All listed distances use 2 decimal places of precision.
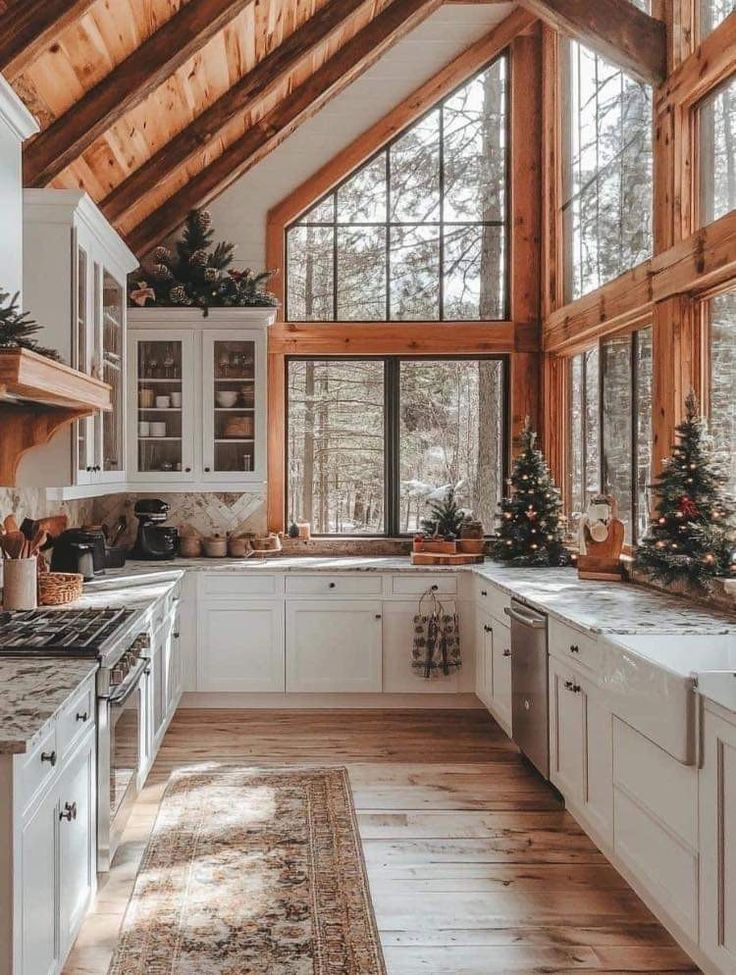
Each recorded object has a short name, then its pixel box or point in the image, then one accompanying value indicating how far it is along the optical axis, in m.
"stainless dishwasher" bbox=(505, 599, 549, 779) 3.80
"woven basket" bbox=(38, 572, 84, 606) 3.76
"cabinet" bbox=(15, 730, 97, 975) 1.95
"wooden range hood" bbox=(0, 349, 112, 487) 2.84
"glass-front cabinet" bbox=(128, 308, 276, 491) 5.51
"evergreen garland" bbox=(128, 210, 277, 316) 5.55
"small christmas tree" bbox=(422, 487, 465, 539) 5.67
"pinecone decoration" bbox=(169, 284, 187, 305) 5.50
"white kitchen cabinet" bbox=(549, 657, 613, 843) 3.06
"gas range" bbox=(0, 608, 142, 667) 2.79
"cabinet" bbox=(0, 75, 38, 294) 2.94
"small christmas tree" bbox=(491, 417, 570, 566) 5.27
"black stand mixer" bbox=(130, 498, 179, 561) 5.53
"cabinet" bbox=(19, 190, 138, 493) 3.86
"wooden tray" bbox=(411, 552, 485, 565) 5.43
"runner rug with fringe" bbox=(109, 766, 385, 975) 2.64
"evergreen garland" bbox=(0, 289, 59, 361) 2.57
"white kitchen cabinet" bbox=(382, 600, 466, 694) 5.27
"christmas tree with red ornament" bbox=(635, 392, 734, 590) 3.60
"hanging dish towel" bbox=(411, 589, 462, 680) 5.16
